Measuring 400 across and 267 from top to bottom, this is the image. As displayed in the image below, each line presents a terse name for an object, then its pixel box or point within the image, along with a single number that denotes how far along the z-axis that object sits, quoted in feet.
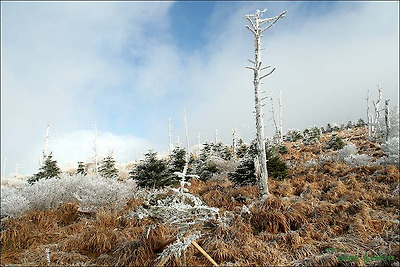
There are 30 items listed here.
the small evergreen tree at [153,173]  41.88
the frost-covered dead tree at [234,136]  101.22
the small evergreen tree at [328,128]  163.02
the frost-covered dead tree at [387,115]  63.05
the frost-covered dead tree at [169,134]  115.03
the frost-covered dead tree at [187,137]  106.05
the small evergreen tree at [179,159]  53.62
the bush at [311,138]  89.70
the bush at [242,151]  72.81
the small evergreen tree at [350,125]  170.99
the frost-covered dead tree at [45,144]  90.12
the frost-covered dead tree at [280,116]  110.54
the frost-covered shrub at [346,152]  49.74
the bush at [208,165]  51.37
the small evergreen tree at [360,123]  174.81
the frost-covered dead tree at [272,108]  114.09
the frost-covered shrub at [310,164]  46.62
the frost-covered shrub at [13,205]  21.13
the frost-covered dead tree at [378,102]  99.35
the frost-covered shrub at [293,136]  124.57
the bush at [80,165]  90.79
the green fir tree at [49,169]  69.06
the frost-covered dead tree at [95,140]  105.55
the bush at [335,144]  71.61
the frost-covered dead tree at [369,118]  93.71
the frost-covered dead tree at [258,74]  31.09
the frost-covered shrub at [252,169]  37.40
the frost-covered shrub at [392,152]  35.79
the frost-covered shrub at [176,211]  14.98
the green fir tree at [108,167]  82.95
